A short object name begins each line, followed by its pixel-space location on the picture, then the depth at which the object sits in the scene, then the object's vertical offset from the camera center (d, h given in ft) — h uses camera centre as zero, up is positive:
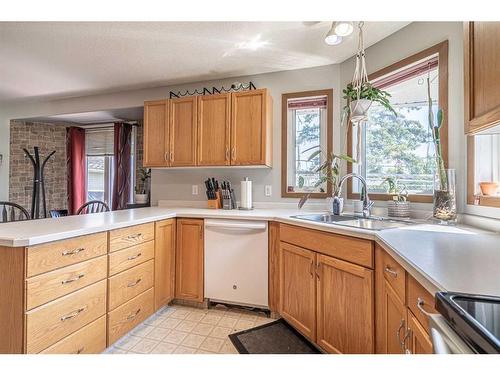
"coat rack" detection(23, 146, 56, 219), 12.44 +0.18
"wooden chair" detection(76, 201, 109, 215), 12.54 -1.01
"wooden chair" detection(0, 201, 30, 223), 11.35 -1.24
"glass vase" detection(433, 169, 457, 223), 5.19 -0.16
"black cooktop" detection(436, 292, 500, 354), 1.44 -0.82
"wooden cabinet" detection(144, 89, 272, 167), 8.23 +1.95
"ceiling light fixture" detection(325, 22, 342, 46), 6.23 +3.74
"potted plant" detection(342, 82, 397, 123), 6.18 +2.15
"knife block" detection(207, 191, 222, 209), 9.11 -0.49
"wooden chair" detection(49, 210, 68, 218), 10.95 -1.13
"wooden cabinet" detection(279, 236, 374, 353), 4.62 -2.26
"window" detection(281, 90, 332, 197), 8.69 +1.71
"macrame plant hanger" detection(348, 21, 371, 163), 6.18 +2.41
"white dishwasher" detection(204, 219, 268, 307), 7.12 -2.04
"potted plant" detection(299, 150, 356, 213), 7.77 +0.61
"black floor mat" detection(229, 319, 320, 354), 5.74 -3.54
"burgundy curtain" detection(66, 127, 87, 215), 13.89 +1.10
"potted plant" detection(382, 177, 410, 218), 6.32 -0.28
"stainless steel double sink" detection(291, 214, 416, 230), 5.58 -0.74
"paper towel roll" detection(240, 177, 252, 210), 8.63 -0.16
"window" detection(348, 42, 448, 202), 6.08 +1.57
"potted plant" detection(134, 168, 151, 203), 12.20 +0.41
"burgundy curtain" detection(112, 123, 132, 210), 12.91 +1.27
